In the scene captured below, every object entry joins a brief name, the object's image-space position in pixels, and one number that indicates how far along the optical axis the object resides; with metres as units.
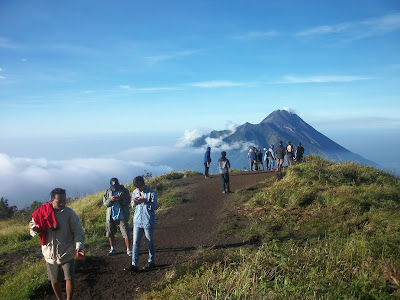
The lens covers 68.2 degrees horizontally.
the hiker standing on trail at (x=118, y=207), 6.96
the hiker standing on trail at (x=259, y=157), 20.77
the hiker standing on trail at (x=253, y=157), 20.17
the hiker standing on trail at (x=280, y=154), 17.06
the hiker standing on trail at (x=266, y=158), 20.48
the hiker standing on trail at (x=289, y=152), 18.90
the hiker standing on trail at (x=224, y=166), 12.41
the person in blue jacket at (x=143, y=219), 5.98
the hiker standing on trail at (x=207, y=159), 16.06
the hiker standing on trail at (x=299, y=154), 18.78
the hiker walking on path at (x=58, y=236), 4.53
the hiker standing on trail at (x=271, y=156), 19.89
